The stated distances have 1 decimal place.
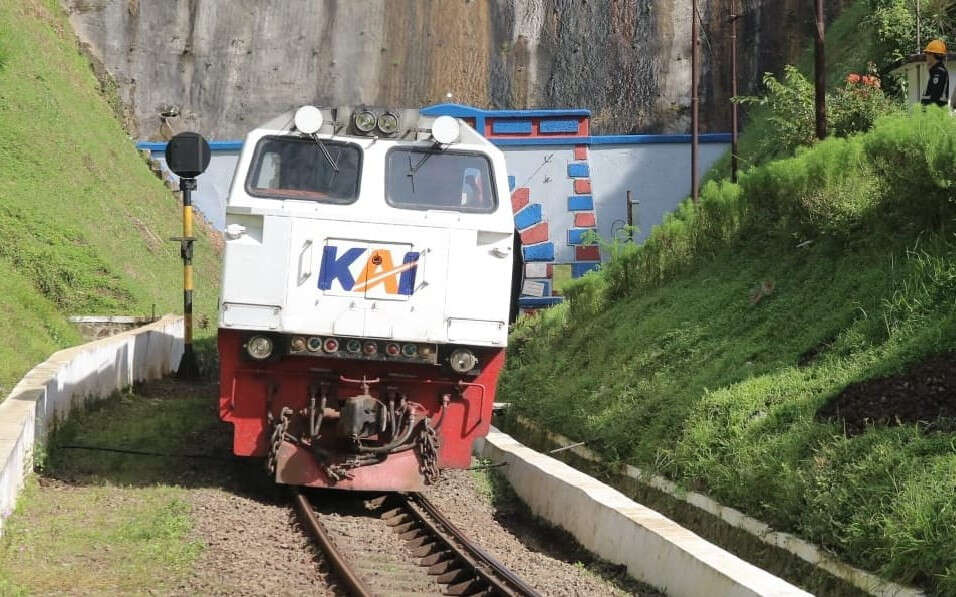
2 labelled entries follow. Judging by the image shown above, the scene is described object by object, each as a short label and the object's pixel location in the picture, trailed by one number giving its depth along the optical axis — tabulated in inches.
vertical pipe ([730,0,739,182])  1105.4
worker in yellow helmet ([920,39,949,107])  748.0
